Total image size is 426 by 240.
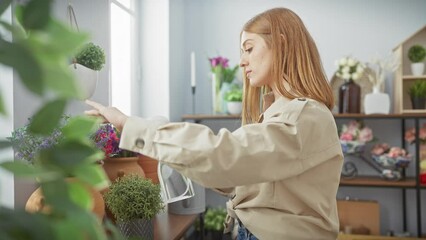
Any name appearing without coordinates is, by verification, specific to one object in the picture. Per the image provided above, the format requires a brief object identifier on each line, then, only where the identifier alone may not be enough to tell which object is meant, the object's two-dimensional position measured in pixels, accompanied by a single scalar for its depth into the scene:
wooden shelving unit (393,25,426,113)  2.63
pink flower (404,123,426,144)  2.68
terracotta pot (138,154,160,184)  1.73
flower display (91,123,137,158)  1.23
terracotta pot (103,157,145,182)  1.44
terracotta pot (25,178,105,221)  1.05
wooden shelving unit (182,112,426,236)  2.54
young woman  0.69
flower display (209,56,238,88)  2.88
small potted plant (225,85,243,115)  2.78
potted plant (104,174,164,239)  1.25
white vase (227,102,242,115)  2.78
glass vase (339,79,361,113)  2.72
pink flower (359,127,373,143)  2.71
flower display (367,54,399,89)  2.71
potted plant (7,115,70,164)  1.02
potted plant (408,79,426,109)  2.58
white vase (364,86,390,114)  2.65
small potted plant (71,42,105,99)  1.33
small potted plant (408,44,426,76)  2.63
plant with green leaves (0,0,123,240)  0.17
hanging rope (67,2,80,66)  1.34
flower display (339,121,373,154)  2.67
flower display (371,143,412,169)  2.60
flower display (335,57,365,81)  2.68
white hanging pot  1.32
